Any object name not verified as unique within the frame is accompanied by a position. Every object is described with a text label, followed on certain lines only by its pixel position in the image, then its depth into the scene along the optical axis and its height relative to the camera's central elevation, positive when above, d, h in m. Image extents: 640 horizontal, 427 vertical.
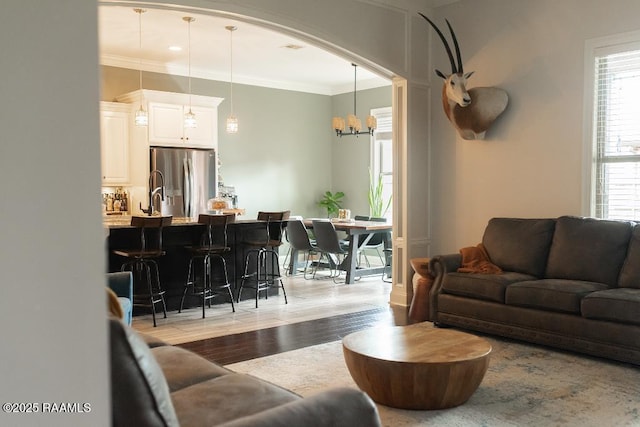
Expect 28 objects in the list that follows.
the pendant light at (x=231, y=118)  6.84 +0.89
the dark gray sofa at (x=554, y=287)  4.11 -0.80
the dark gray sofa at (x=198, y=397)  1.38 -0.69
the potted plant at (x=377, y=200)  9.86 -0.28
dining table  7.90 -0.72
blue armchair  3.98 -0.68
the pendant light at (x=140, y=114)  6.74 +0.84
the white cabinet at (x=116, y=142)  8.10 +0.58
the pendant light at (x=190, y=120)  7.58 +0.81
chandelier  8.84 +0.90
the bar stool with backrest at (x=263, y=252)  6.62 -0.79
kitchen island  5.81 -0.69
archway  4.95 +1.17
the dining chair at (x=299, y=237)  8.31 -0.76
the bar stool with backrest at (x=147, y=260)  5.55 -0.73
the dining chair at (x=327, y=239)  7.95 -0.75
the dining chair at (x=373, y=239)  8.37 -0.81
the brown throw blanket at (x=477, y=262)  5.18 -0.71
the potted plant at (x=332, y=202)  10.51 -0.33
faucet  7.95 -0.04
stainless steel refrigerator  8.21 +0.08
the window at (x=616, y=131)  5.01 +0.44
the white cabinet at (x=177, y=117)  8.12 +0.95
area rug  3.14 -1.26
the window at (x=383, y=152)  9.85 +0.52
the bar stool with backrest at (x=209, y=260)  6.05 -0.81
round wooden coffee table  3.14 -1.01
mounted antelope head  5.67 +0.78
